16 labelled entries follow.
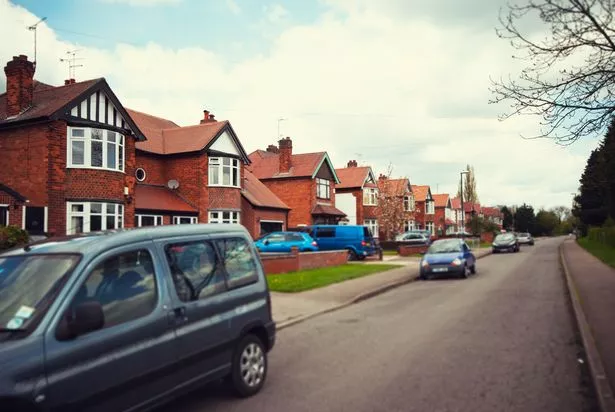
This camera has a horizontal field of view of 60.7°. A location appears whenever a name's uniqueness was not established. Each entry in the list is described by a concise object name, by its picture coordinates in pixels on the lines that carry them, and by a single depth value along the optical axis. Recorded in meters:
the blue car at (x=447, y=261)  18.80
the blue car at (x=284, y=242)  26.50
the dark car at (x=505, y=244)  40.22
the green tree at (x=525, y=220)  108.12
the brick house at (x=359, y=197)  52.59
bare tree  7.36
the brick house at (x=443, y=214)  86.72
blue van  29.31
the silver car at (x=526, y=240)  58.30
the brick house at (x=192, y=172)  28.11
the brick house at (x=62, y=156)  20.36
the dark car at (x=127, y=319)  3.61
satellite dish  29.39
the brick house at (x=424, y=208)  75.94
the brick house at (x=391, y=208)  54.34
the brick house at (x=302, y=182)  42.53
